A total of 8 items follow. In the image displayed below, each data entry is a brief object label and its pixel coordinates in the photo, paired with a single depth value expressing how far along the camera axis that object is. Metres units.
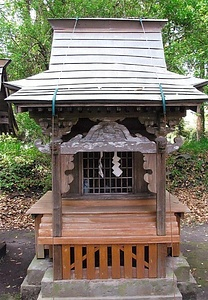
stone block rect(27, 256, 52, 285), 4.73
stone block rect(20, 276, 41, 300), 4.65
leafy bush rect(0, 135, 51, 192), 10.00
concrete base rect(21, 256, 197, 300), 4.34
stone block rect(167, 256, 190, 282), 4.76
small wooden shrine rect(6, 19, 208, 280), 4.19
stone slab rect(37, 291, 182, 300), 4.31
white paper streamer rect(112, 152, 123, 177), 4.35
